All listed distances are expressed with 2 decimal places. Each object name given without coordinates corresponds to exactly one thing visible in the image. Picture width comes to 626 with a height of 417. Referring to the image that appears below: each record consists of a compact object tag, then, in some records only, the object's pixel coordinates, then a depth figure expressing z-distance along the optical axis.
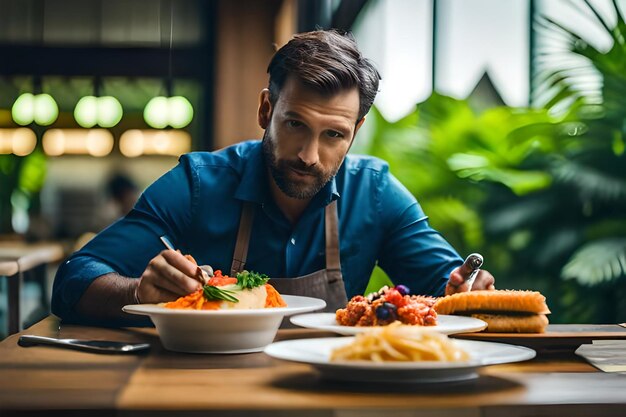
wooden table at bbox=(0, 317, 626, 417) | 0.97
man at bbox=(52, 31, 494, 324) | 2.07
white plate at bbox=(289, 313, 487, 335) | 1.30
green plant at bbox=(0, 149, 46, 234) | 9.31
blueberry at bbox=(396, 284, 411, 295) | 1.42
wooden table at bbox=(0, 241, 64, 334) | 4.74
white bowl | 1.31
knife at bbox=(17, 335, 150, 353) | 1.34
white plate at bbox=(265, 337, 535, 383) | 1.03
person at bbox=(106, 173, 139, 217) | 9.76
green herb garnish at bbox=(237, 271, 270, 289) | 1.41
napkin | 1.27
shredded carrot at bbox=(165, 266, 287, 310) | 1.38
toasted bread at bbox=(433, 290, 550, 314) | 1.47
